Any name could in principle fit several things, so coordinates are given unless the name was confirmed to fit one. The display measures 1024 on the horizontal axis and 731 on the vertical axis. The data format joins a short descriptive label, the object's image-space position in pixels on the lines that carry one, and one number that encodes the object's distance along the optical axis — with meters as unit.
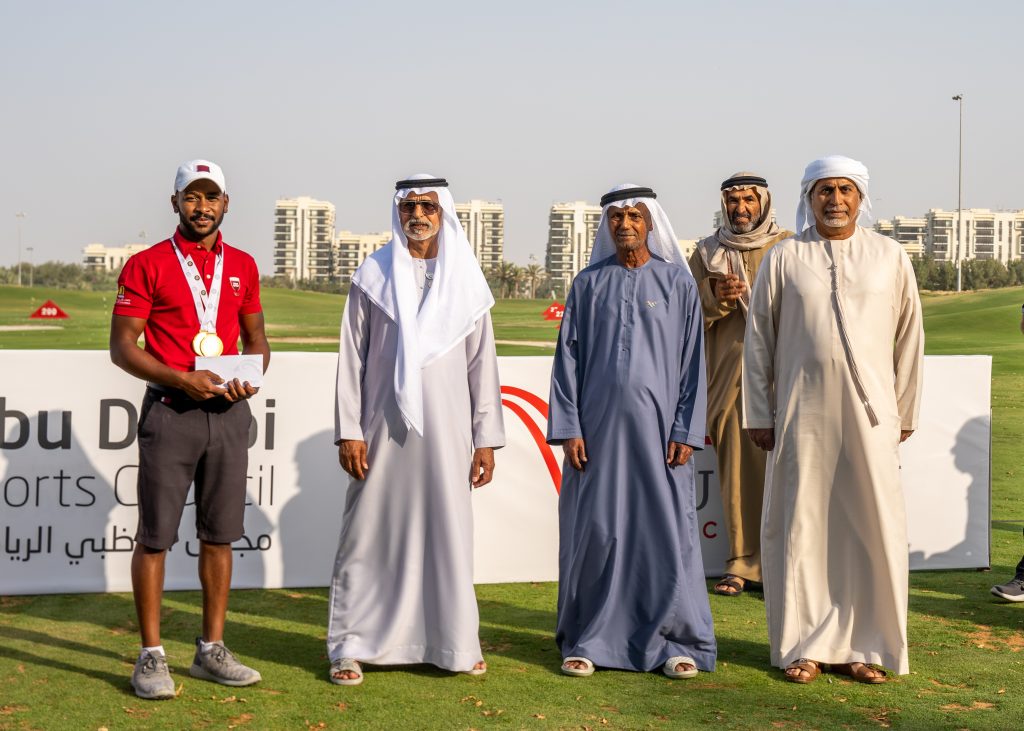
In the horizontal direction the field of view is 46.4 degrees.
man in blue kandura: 4.53
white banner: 5.63
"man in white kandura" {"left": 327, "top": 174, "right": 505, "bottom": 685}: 4.41
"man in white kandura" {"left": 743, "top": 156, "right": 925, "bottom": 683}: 4.41
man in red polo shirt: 4.02
